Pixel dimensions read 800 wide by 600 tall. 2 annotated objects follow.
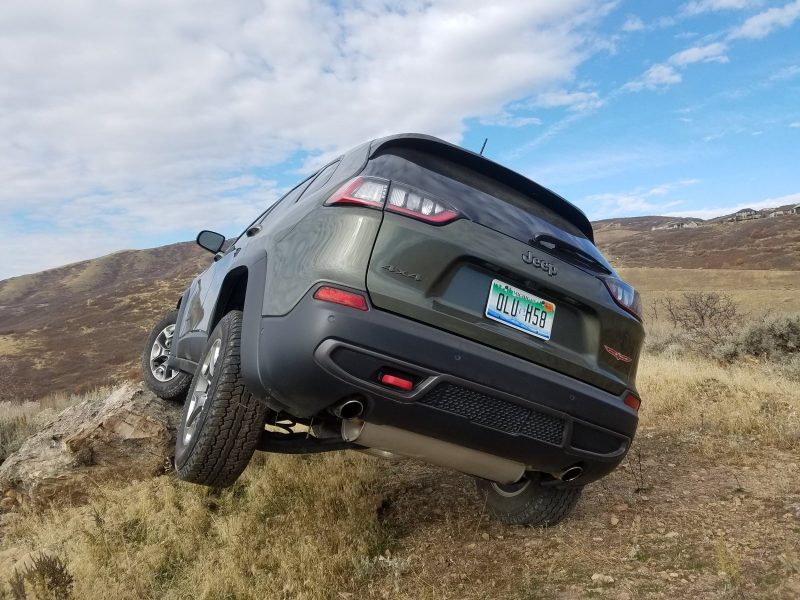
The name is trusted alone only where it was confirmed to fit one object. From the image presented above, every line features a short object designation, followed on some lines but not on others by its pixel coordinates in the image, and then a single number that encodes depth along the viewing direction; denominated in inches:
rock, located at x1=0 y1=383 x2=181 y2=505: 177.5
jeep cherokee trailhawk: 81.7
